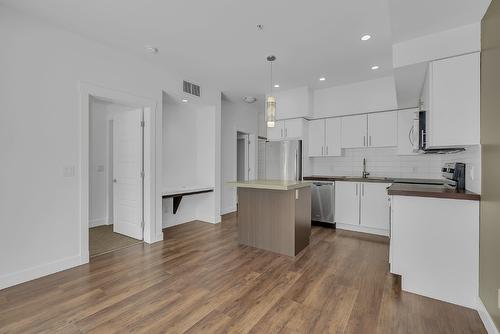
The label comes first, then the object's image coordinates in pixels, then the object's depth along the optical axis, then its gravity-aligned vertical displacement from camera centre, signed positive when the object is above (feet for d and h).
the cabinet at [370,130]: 13.39 +2.15
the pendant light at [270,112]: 9.97 +2.34
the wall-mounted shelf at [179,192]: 13.10 -1.59
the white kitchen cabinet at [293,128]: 15.37 +2.53
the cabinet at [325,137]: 14.99 +1.87
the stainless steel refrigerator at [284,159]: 15.46 +0.44
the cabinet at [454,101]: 6.50 +1.90
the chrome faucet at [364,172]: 14.58 -0.39
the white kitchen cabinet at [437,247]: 6.44 -2.39
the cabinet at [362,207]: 12.69 -2.32
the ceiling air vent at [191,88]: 13.34 +4.54
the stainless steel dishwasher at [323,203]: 14.17 -2.29
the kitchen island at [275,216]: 9.99 -2.32
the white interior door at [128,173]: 11.80 -0.43
